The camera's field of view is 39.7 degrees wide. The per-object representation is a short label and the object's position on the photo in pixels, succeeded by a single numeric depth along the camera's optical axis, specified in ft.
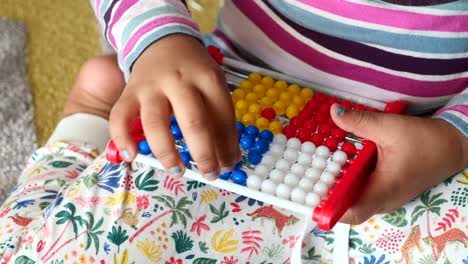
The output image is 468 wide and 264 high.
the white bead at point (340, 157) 1.79
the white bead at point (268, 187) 1.71
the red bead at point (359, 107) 2.06
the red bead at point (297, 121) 1.98
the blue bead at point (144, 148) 1.76
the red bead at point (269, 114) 2.05
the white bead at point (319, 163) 1.78
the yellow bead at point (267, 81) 2.19
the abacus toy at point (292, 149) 1.67
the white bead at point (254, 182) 1.72
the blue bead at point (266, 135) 1.91
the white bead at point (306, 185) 1.69
